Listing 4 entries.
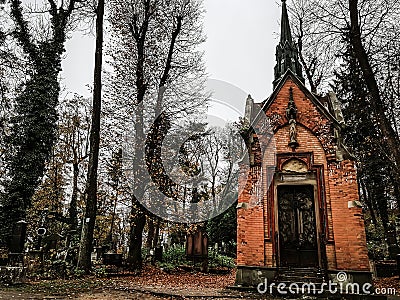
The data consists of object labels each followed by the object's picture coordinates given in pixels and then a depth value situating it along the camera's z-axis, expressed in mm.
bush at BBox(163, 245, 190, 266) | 19488
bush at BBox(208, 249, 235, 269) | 20825
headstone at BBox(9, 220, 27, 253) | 11148
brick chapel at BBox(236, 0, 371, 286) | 10750
